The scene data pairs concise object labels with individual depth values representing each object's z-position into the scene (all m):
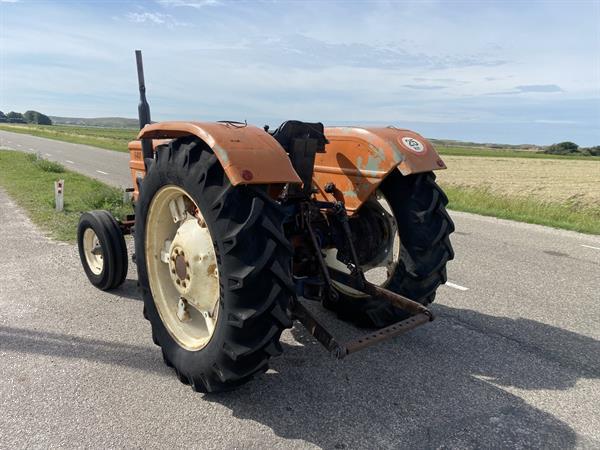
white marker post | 8.52
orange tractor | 2.45
